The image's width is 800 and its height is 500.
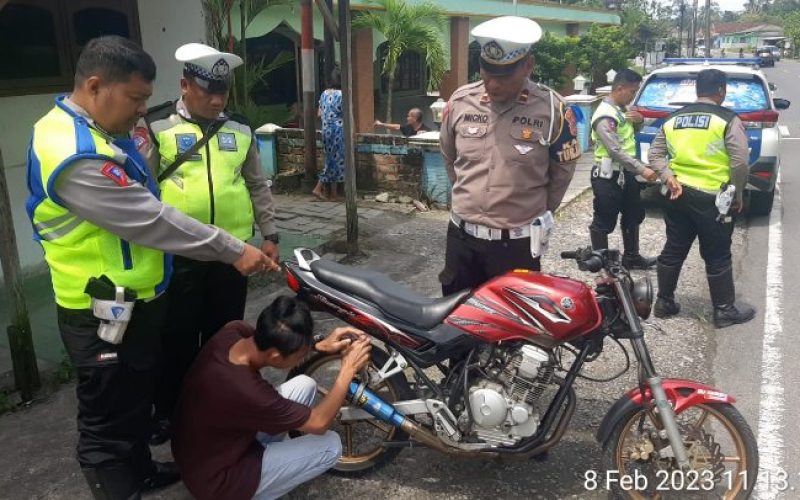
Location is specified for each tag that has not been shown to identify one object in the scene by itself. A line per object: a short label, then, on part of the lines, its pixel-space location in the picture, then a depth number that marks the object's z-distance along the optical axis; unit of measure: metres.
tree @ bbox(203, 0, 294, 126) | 6.79
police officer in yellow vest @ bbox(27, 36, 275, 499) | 2.04
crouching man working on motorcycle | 2.20
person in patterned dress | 7.38
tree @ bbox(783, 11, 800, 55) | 64.34
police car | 6.81
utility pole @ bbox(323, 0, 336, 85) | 8.68
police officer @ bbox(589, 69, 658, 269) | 5.10
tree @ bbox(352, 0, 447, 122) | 10.84
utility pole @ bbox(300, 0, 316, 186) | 7.73
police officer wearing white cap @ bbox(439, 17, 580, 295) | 2.92
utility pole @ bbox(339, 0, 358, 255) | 5.42
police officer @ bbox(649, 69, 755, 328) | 4.23
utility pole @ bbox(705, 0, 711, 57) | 30.27
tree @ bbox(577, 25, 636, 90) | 20.97
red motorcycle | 2.50
